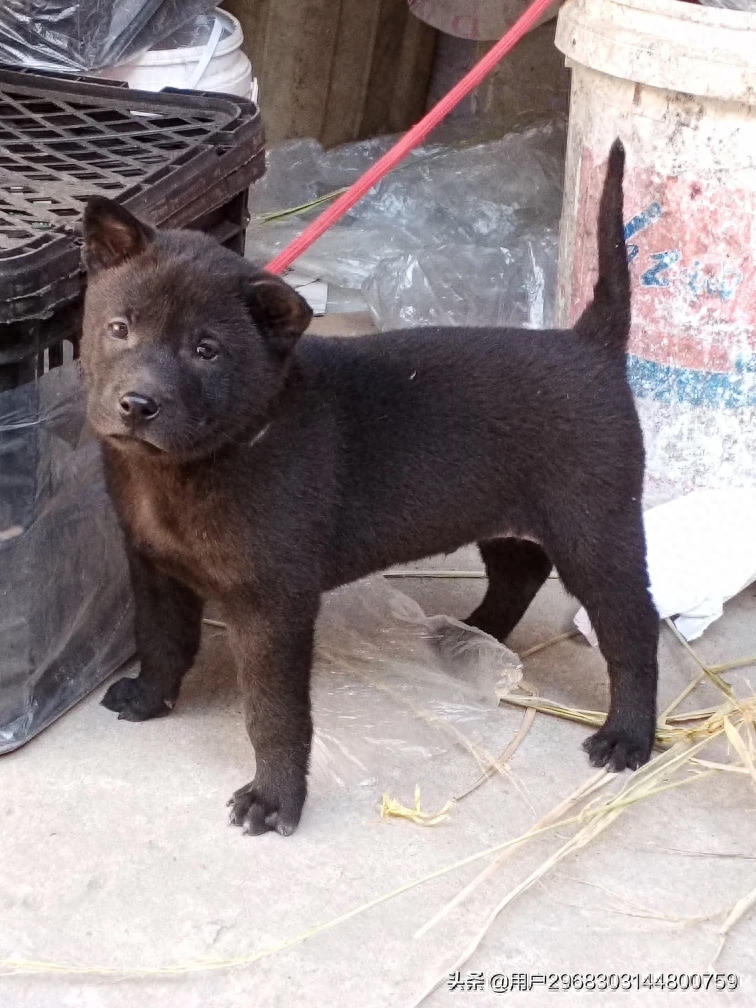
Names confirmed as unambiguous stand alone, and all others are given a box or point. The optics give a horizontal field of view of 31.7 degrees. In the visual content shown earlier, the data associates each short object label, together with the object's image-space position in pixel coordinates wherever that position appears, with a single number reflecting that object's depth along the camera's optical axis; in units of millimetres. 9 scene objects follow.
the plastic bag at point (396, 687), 2787
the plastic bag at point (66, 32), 3982
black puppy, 2221
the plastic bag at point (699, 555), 3324
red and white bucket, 3236
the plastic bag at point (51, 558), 2576
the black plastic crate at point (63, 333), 2496
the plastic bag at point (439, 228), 4566
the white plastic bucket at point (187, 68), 4094
